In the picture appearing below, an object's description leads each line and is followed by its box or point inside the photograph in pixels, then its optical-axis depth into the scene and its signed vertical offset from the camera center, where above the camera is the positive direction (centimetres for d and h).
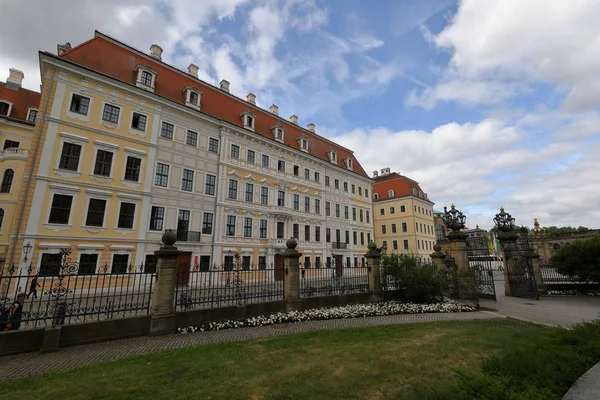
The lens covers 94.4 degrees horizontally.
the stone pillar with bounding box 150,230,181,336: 844 -89
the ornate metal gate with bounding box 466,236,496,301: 1424 +17
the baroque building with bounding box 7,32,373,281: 1847 +760
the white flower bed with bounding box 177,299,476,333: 945 -196
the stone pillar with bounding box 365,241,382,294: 1389 -41
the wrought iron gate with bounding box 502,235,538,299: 1623 -29
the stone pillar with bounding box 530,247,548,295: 1789 -64
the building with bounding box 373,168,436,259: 5306 +914
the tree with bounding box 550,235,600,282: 1655 +25
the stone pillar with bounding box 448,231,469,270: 1477 +74
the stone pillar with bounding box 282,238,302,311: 1130 -63
